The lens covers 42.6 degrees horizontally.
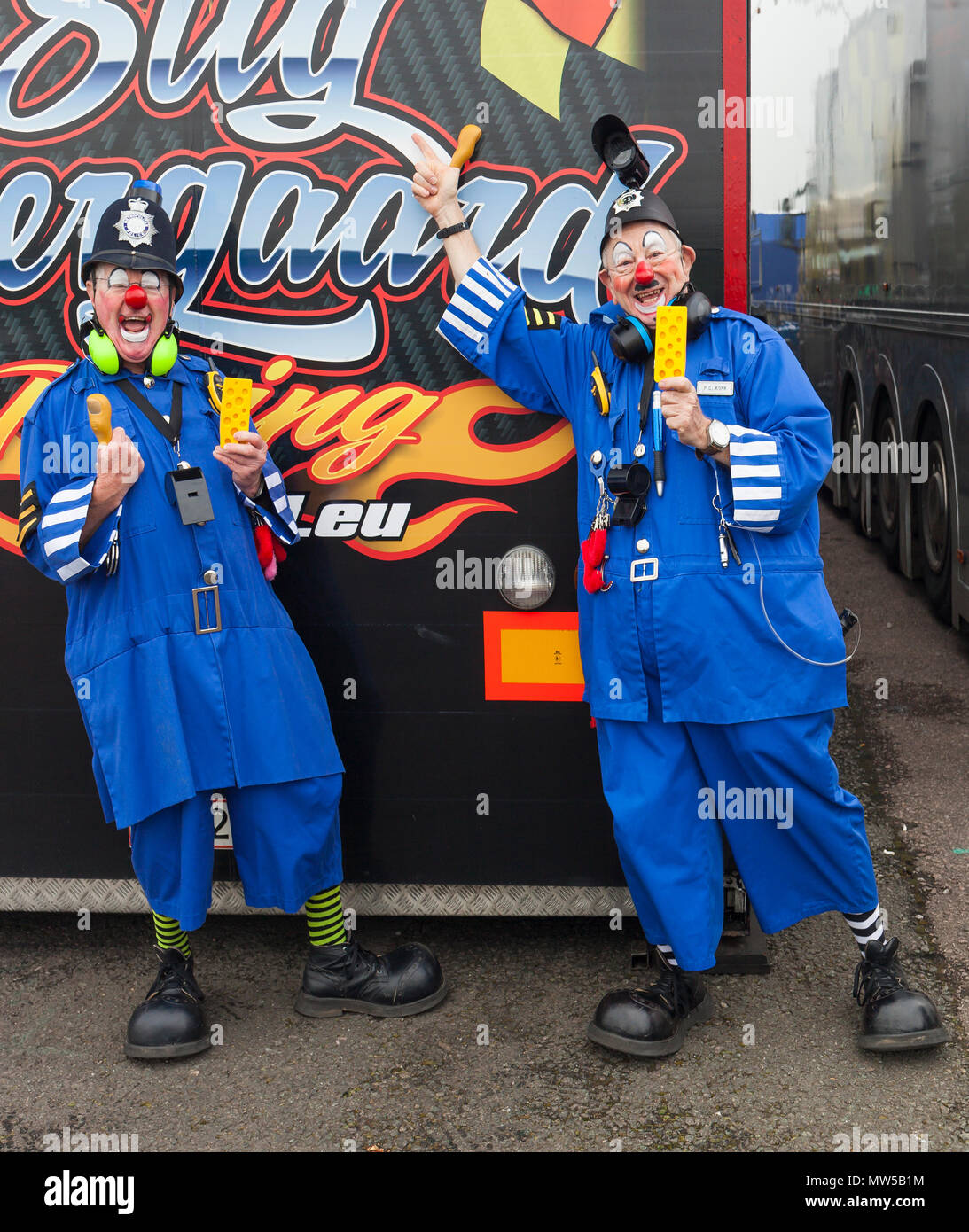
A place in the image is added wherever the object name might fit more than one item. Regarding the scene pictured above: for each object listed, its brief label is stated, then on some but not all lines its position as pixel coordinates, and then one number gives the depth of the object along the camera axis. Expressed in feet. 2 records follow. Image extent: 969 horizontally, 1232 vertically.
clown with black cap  10.55
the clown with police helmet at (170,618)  10.94
